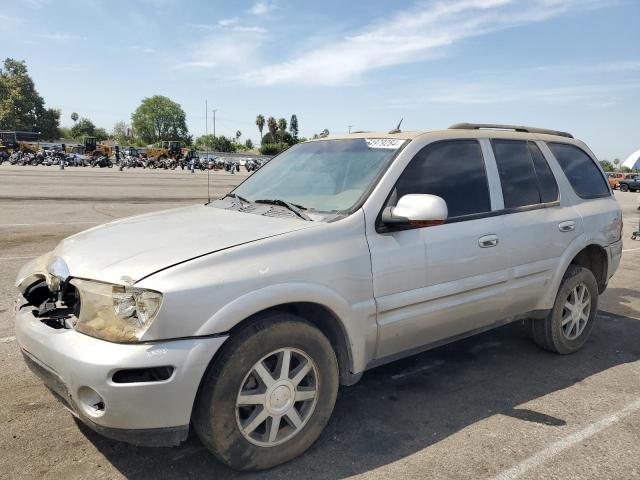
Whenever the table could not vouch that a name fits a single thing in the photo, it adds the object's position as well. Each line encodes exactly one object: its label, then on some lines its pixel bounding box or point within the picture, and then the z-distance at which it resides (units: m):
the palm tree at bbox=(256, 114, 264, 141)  140.88
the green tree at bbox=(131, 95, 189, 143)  146.75
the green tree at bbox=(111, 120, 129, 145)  130.41
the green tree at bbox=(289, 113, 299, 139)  144.70
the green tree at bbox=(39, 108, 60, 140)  104.25
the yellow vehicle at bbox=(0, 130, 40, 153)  51.09
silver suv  2.33
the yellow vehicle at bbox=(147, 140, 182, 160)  58.88
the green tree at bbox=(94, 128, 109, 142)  130.07
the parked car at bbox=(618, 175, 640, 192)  41.25
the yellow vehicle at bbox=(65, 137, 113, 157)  58.70
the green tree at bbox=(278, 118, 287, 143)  137.49
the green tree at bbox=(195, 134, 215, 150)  136.06
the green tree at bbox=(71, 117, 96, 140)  126.51
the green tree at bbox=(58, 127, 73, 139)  117.69
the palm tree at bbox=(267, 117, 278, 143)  137.00
